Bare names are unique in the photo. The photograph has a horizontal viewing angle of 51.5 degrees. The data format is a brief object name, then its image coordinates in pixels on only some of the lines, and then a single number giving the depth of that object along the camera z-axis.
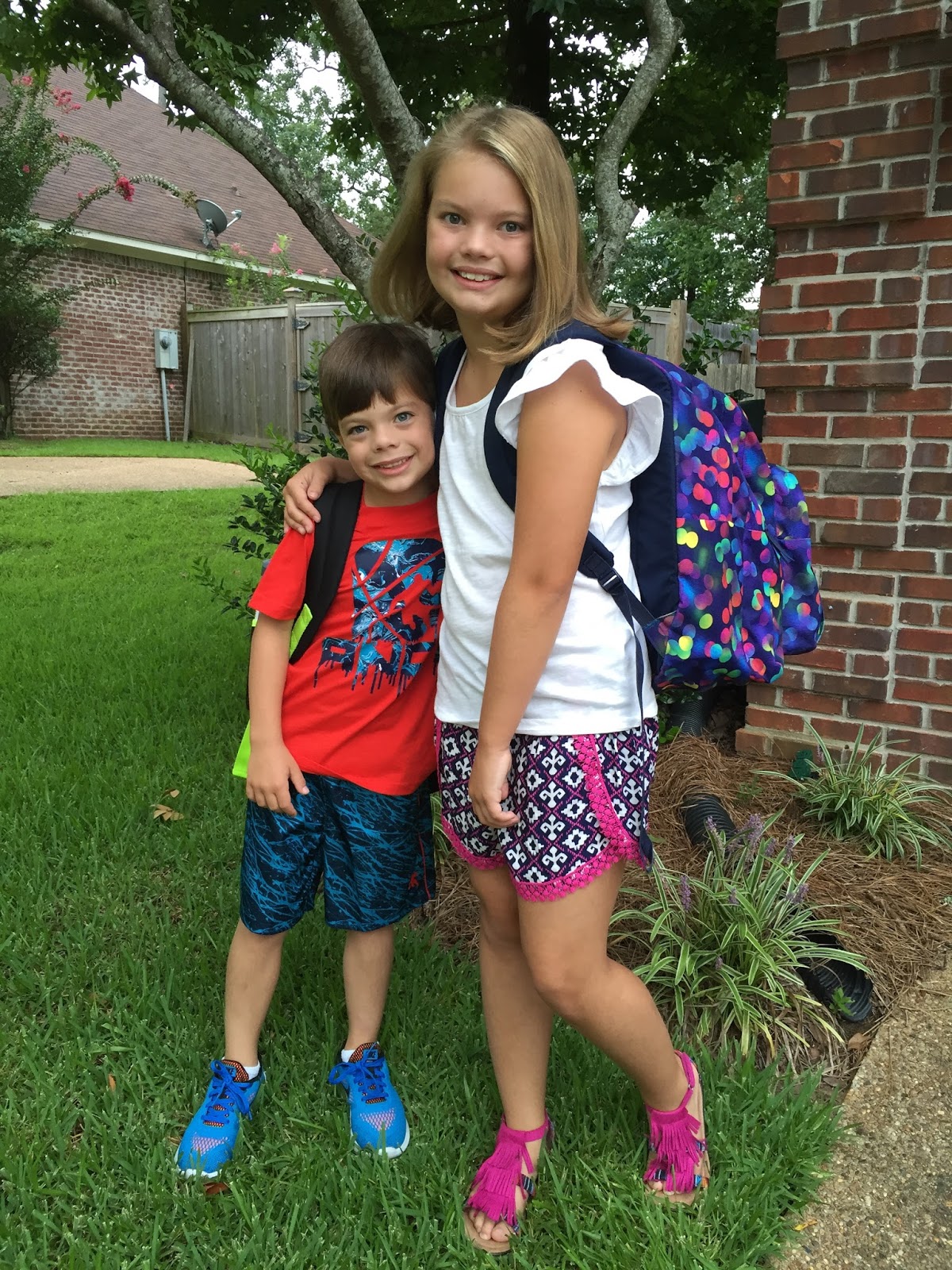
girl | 1.40
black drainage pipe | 2.24
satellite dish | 16.33
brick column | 2.92
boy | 1.76
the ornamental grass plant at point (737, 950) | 2.18
